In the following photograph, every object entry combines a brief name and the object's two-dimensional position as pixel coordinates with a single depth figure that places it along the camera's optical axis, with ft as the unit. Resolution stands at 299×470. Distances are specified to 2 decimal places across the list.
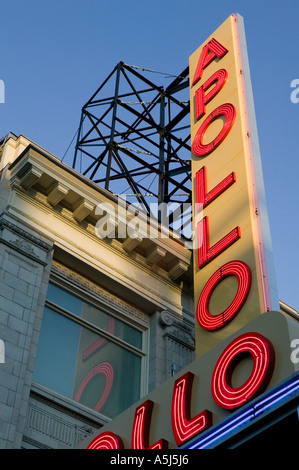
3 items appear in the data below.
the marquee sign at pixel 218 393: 30.12
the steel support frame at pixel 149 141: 77.05
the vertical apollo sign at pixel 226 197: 41.29
